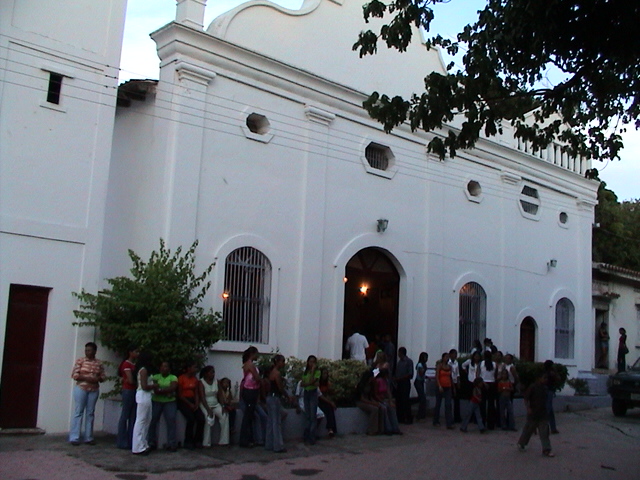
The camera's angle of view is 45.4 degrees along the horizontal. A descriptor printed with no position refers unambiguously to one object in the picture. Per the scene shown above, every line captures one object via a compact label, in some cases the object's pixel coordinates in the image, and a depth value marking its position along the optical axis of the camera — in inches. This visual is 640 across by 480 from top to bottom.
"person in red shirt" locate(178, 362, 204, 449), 451.8
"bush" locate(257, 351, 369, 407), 532.7
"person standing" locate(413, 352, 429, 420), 616.4
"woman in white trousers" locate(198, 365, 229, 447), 457.1
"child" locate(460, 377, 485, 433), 579.5
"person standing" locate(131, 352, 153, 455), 425.4
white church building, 474.6
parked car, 696.4
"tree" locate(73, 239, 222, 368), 467.5
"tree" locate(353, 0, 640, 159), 387.9
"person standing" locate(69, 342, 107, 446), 438.0
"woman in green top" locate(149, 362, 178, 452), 438.6
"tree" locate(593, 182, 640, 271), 1263.5
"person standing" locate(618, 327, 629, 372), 935.0
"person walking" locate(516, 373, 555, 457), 481.4
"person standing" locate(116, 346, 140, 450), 437.4
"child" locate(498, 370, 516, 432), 593.6
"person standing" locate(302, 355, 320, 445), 496.1
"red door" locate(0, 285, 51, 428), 452.4
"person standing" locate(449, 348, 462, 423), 606.2
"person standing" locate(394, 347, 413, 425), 595.8
